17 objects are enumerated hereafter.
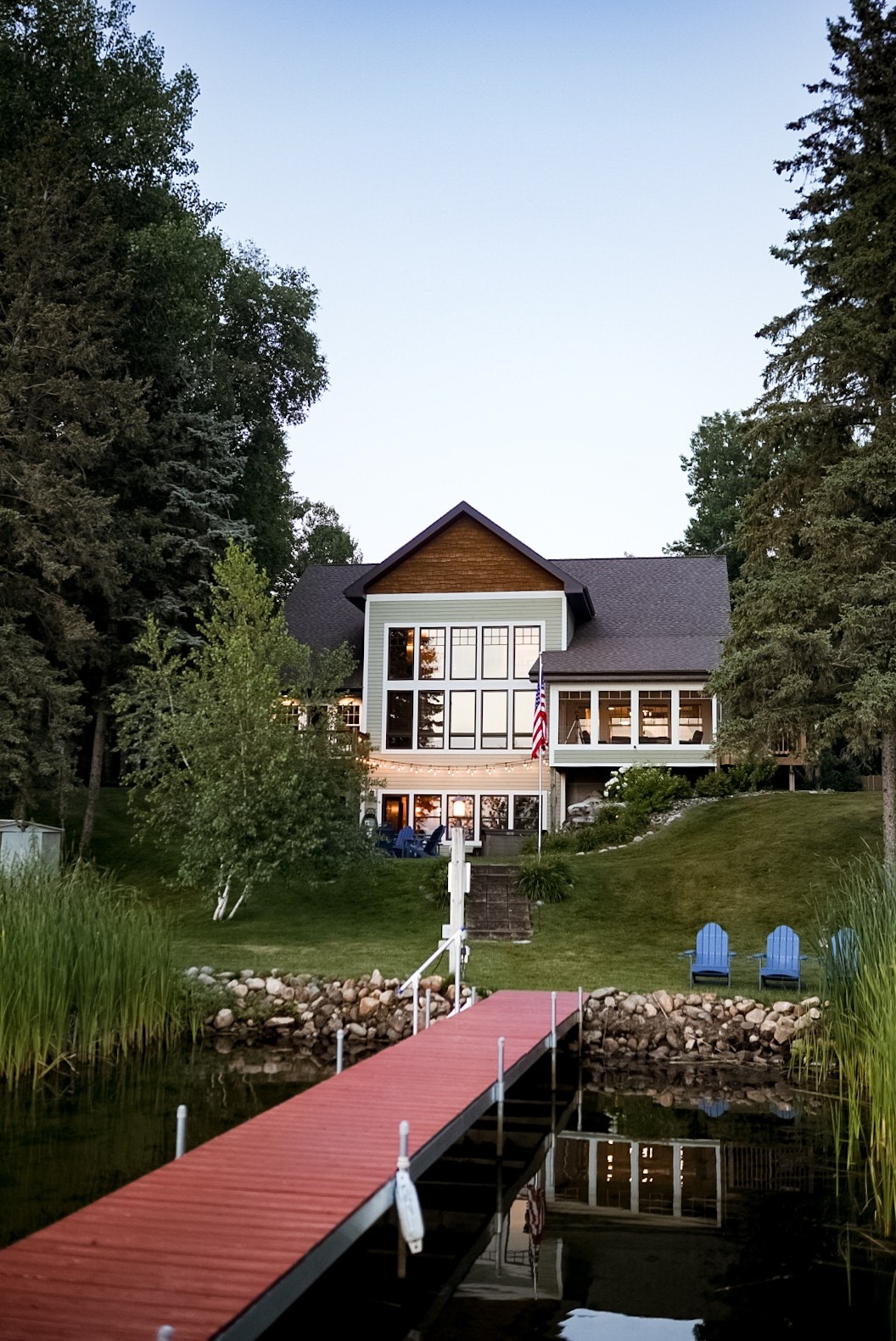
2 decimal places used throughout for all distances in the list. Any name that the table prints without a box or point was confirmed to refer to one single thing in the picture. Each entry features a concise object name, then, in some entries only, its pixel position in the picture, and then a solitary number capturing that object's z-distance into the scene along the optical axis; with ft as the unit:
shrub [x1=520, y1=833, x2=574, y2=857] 82.33
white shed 64.80
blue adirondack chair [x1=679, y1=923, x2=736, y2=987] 49.55
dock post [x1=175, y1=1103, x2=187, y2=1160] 22.82
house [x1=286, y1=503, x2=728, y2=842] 95.86
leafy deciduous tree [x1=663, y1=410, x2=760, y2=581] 158.10
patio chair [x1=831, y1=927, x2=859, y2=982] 33.22
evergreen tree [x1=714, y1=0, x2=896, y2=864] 60.18
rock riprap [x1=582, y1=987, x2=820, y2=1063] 43.96
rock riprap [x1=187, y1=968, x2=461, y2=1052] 46.47
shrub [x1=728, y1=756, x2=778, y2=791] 88.38
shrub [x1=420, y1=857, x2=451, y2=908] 69.10
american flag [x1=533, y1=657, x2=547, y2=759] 76.48
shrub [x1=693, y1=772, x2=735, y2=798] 89.30
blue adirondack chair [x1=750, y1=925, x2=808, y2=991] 49.11
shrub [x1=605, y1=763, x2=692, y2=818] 85.87
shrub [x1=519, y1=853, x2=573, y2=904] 68.44
